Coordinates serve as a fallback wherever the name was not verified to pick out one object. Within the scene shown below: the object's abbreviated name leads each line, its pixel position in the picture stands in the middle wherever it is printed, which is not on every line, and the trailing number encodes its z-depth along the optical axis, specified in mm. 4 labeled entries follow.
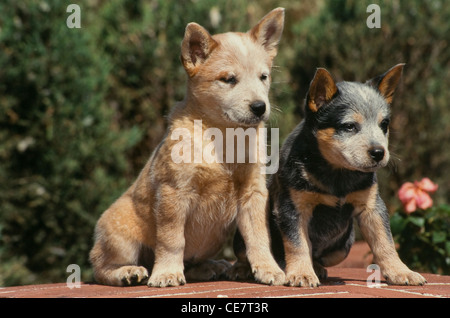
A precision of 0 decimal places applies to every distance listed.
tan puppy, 4176
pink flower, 5777
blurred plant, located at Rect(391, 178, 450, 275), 5746
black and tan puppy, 3967
